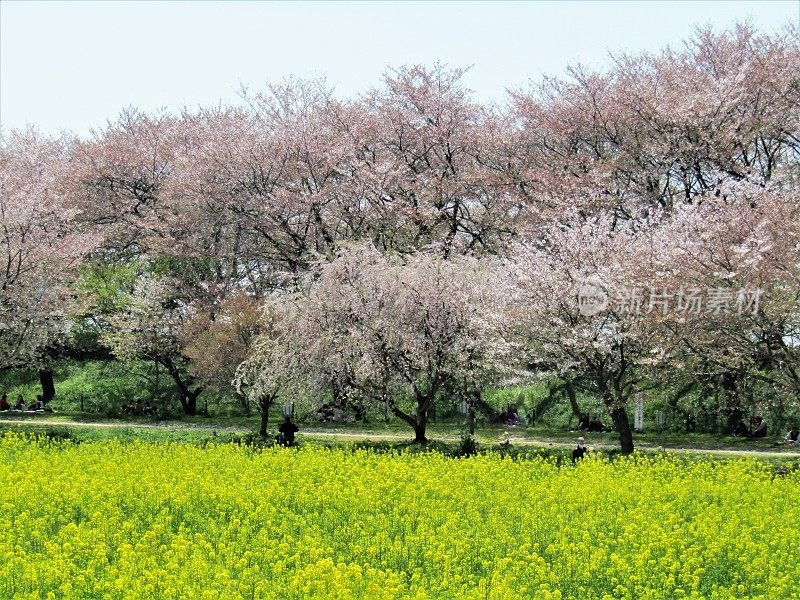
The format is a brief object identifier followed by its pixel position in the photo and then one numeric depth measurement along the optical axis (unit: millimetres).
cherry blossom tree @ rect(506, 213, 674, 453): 24125
